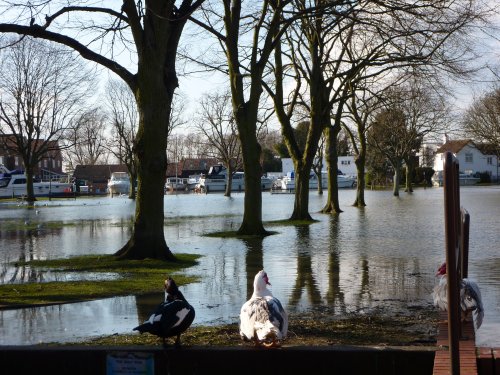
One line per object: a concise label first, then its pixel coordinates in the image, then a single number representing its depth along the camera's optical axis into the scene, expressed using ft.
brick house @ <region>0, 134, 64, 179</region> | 212.33
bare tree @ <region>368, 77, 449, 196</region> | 199.29
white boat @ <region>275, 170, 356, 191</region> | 296.26
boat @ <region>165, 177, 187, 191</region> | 338.99
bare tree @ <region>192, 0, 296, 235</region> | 79.71
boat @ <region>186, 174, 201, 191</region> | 354.54
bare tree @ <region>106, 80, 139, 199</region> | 243.95
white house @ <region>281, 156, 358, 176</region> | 407.03
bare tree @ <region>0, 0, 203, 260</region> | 54.80
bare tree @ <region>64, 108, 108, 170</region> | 205.57
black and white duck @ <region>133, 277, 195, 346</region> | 24.62
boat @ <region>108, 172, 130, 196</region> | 297.90
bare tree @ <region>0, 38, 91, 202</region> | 187.11
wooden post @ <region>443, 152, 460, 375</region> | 19.35
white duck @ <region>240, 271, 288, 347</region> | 24.21
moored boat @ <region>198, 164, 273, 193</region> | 314.35
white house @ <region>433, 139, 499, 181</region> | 389.85
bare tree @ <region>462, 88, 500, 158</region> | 201.96
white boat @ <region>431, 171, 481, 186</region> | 350.64
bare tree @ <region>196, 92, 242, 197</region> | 254.68
